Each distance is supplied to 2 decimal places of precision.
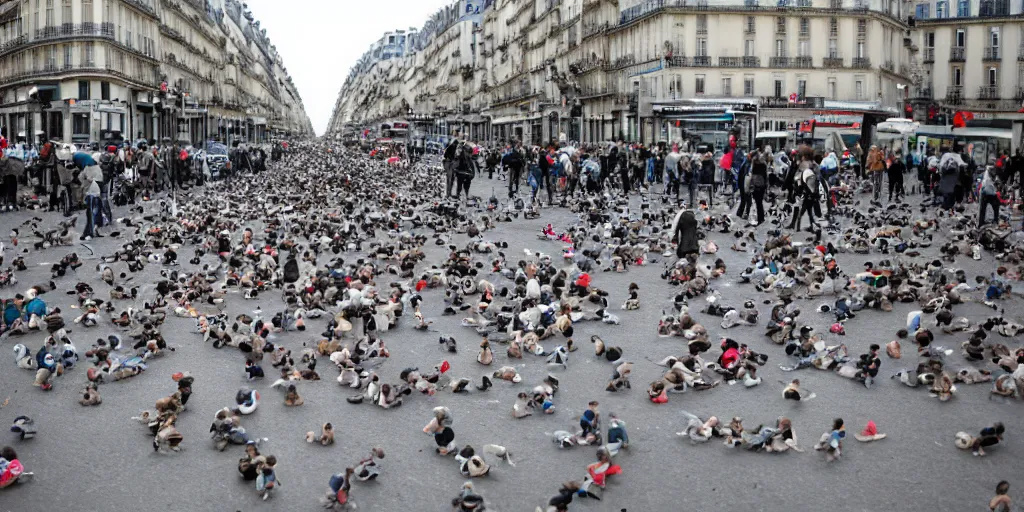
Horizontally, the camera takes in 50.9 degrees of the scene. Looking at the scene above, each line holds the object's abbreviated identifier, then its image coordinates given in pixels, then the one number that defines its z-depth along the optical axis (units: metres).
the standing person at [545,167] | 30.06
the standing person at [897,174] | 32.22
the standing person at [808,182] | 21.86
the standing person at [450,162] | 30.92
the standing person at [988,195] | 21.95
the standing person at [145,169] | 32.84
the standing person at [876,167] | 31.60
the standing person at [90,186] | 21.77
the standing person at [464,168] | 30.57
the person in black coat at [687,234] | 17.00
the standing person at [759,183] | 23.94
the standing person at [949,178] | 26.45
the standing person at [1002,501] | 6.93
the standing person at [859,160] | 42.44
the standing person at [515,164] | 32.16
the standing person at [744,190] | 25.28
